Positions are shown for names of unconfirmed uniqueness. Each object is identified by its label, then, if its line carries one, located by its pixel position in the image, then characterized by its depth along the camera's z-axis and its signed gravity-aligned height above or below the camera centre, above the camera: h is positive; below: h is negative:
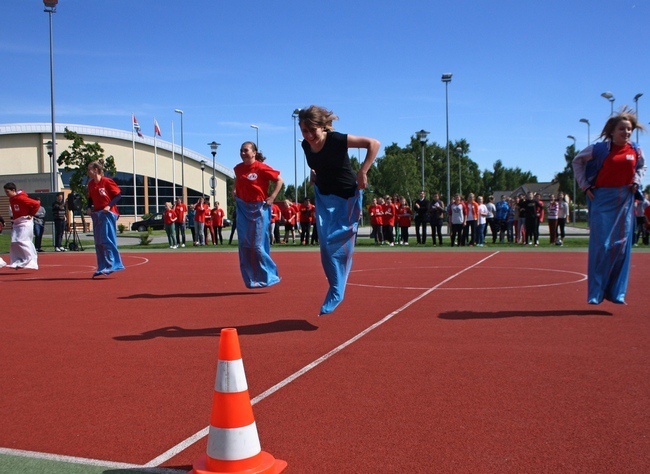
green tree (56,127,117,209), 41.12 +3.87
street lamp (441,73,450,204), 37.97 +6.76
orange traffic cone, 3.29 -1.05
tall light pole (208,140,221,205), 40.38 +4.32
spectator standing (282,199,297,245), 28.83 -0.08
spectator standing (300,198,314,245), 27.02 +0.03
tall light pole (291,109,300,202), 56.85 +5.12
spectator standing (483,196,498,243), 26.11 -0.13
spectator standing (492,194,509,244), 26.45 -0.10
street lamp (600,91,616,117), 38.31 +6.58
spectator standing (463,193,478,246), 23.86 +0.00
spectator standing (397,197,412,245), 25.75 -0.14
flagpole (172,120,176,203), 72.79 +4.49
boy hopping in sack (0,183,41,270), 14.82 -0.20
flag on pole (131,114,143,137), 65.65 +9.18
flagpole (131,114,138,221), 70.38 +2.26
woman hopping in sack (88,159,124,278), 12.75 +0.05
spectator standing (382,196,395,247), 25.48 -0.10
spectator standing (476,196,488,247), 23.76 -0.36
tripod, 24.80 -0.94
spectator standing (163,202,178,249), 26.16 -0.11
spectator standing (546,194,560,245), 24.30 -0.09
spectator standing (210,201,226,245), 28.86 -0.02
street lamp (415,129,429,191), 40.16 +4.77
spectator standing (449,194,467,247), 23.86 -0.13
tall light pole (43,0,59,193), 30.48 +6.47
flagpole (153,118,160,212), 68.75 +6.76
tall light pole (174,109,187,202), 69.89 +3.99
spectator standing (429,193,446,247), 25.45 -0.05
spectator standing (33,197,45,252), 22.48 -0.12
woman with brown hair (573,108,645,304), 7.73 +0.07
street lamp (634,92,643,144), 39.07 +6.60
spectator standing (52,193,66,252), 24.30 +0.02
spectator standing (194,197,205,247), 27.20 -0.01
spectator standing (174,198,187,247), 26.67 +0.12
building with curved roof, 67.62 +6.05
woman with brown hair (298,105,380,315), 7.00 +0.31
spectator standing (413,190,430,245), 25.98 +0.11
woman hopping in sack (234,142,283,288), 9.95 +0.08
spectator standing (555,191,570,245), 24.45 +0.02
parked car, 58.62 -0.34
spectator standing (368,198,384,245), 26.00 -0.17
